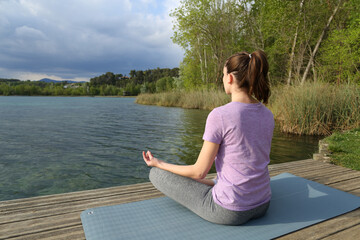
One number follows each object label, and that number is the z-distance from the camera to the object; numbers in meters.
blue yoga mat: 1.49
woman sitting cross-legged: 1.36
